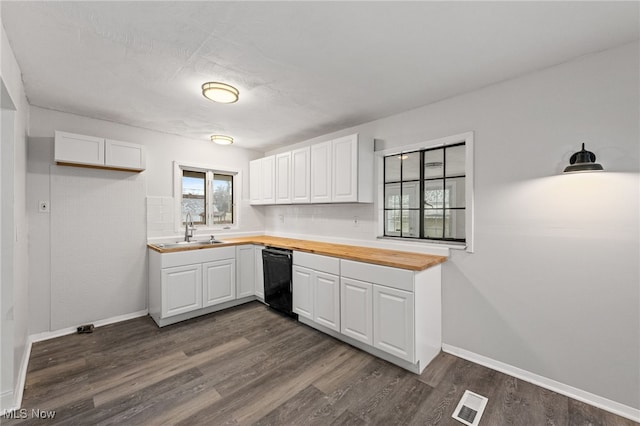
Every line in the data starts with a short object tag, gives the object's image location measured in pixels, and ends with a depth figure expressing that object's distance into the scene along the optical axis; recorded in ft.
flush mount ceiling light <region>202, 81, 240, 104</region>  7.79
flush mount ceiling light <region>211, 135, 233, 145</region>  12.36
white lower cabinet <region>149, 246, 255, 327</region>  10.59
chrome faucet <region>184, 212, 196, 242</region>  12.71
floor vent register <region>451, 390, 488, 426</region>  5.92
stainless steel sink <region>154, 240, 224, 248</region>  11.64
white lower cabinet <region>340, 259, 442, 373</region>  7.52
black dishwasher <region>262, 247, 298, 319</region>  11.23
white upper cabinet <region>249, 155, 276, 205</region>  13.99
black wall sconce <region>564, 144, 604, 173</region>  6.03
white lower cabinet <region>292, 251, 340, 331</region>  9.43
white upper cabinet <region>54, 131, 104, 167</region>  9.29
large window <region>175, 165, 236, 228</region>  13.26
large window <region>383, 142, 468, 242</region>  9.00
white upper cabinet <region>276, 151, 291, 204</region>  13.07
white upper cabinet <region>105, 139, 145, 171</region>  10.23
